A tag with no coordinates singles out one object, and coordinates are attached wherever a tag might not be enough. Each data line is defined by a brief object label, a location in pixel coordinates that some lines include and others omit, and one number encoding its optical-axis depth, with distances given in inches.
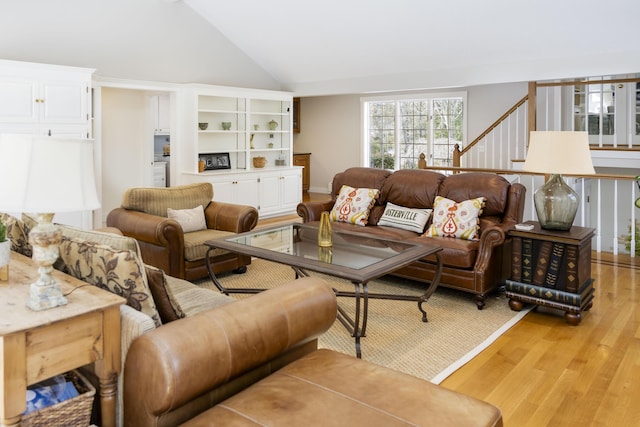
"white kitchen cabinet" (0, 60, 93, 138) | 211.3
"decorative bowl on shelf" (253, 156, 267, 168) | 341.1
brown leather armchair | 180.4
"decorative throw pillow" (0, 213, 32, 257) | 101.3
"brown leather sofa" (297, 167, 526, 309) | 165.8
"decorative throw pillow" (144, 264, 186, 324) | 82.5
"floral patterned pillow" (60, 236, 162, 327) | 78.0
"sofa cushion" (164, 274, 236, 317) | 113.1
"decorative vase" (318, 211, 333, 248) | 159.8
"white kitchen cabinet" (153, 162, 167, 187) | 349.5
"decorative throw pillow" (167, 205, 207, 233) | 199.2
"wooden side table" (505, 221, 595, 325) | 150.3
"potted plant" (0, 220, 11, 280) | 77.6
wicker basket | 67.3
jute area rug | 129.0
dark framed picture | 318.0
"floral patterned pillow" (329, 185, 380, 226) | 208.1
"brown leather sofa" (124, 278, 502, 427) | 66.9
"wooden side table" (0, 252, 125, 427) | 62.0
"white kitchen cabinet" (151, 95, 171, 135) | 341.4
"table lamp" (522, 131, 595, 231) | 147.4
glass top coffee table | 131.8
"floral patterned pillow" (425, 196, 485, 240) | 178.7
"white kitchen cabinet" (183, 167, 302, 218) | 308.0
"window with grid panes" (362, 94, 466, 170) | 388.5
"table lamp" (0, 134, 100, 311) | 66.3
